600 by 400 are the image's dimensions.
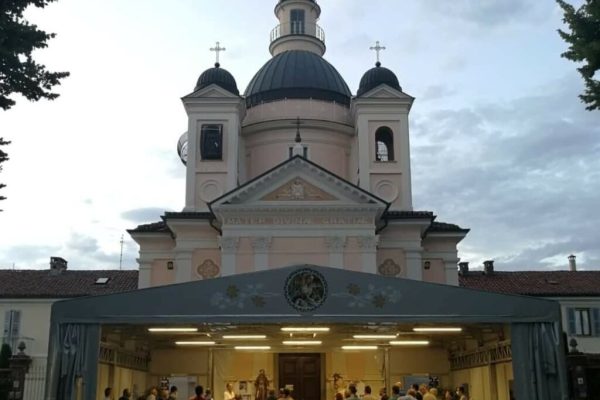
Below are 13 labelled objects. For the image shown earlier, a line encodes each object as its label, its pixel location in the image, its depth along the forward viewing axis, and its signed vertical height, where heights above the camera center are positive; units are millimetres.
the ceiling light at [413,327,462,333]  18589 +1546
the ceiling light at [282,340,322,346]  22125 +1429
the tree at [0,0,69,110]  16531 +7473
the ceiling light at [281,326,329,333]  17781 +1499
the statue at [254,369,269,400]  23578 +118
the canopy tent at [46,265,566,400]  15852 +1821
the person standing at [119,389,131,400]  17591 -136
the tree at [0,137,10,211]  17516 +5522
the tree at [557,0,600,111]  16453 +7912
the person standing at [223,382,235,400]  20500 -121
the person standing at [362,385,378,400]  17984 -100
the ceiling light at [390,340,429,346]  22328 +1452
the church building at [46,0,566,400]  16016 +2450
